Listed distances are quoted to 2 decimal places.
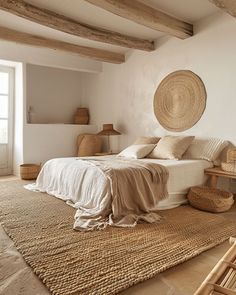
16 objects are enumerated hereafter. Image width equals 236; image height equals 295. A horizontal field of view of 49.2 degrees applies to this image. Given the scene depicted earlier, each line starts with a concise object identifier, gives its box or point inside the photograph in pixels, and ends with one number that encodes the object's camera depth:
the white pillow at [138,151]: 3.70
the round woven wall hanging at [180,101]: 3.75
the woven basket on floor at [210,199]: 2.82
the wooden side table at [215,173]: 3.06
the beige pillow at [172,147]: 3.54
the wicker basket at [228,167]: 3.00
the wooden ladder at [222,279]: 0.91
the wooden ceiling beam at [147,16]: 2.74
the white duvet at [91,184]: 2.57
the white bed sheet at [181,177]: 2.99
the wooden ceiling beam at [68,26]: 2.87
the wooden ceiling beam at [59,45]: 3.81
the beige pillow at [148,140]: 4.11
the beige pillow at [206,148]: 3.42
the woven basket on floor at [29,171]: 4.57
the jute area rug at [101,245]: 1.59
